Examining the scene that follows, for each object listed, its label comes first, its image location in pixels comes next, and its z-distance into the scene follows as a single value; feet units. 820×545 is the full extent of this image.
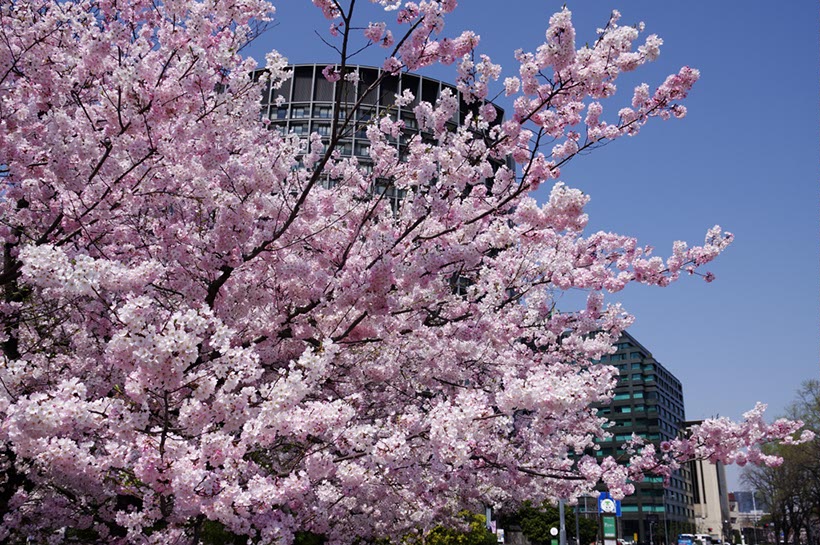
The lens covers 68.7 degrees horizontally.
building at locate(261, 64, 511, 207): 236.22
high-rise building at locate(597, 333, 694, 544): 343.67
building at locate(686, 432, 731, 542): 418.51
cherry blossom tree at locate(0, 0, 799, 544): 14.23
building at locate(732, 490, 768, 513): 240.94
